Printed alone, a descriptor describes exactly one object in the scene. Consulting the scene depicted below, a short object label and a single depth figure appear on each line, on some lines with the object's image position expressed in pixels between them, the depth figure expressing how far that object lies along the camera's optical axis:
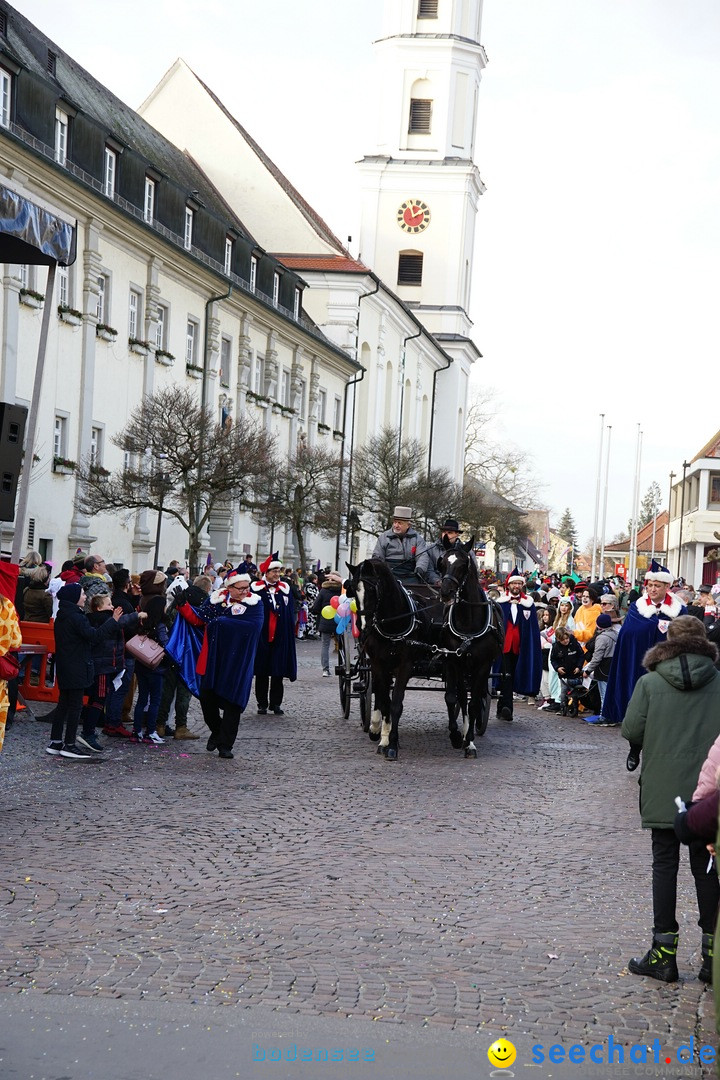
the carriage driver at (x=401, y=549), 15.70
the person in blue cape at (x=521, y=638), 19.80
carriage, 14.37
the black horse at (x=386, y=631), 14.30
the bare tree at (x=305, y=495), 42.16
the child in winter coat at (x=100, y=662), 13.38
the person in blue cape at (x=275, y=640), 17.78
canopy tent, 9.93
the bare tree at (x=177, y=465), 30.55
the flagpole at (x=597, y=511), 82.44
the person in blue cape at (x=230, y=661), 13.71
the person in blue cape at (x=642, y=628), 15.04
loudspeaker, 9.52
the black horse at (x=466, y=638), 14.77
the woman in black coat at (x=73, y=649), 12.53
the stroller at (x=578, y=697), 20.44
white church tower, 75.19
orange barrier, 16.08
